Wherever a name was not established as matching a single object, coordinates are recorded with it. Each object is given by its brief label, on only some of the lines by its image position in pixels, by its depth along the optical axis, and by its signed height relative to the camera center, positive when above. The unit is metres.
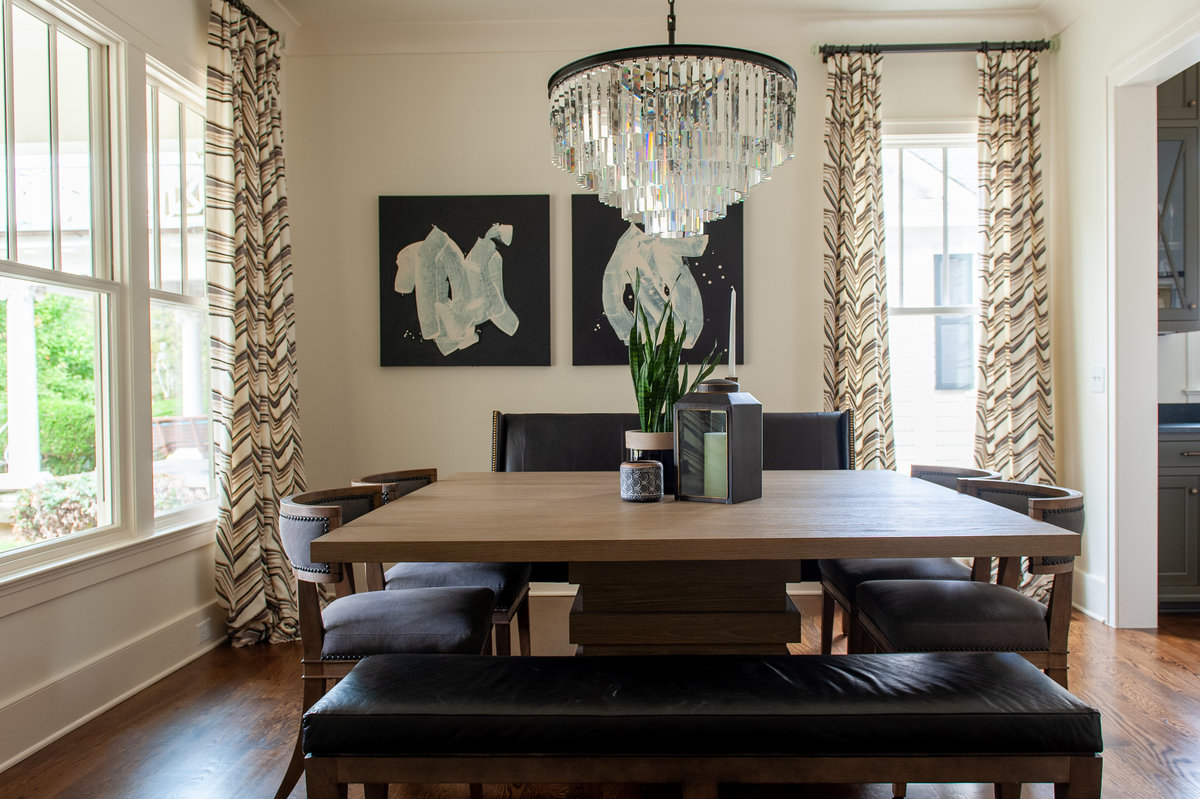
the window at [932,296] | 3.96 +0.50
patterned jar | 1.82 -0.22
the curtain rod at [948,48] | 3.73 +1.73
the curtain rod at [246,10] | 3.26 +1.75
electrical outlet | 3.10 -0.99
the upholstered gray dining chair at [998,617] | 1.77 -0.56
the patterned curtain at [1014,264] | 3.71 +0.62
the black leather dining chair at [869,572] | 2.20 -0.55
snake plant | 1.86 +0.04
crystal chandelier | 1.97 +0.75
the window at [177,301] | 3.04 +0.41
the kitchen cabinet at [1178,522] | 3.46 -0.64
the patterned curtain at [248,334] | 3.17 +0.29
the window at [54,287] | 2.34 +0.38
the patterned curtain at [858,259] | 3.73 +0.66
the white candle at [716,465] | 1.77 -0.18
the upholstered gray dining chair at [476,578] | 2.23 -0.57
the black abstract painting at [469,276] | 3.86 +0.62
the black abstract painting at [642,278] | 3.84 +0.59
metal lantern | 1.72 -0.13
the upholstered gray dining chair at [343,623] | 1.78 -0.56
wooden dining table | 1.37 -0.28
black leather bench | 1.25 -0.59
